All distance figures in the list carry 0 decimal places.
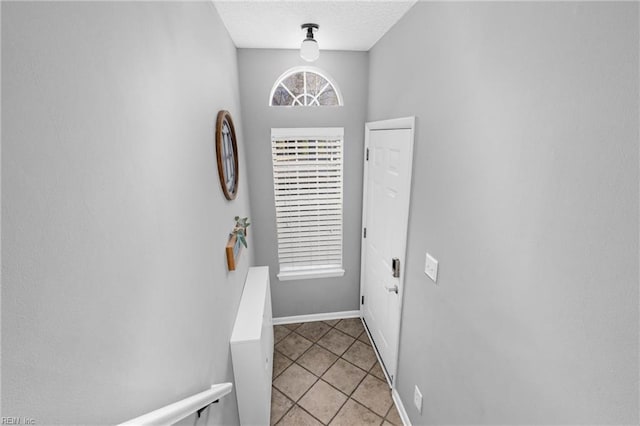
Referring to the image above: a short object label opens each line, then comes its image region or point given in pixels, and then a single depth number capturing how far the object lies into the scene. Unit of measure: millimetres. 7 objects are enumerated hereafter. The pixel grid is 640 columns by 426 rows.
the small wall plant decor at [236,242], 1597
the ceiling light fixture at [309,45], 1816
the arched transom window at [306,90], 2447
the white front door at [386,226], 1791
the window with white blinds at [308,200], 2467
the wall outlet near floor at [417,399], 1698
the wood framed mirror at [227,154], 1509
